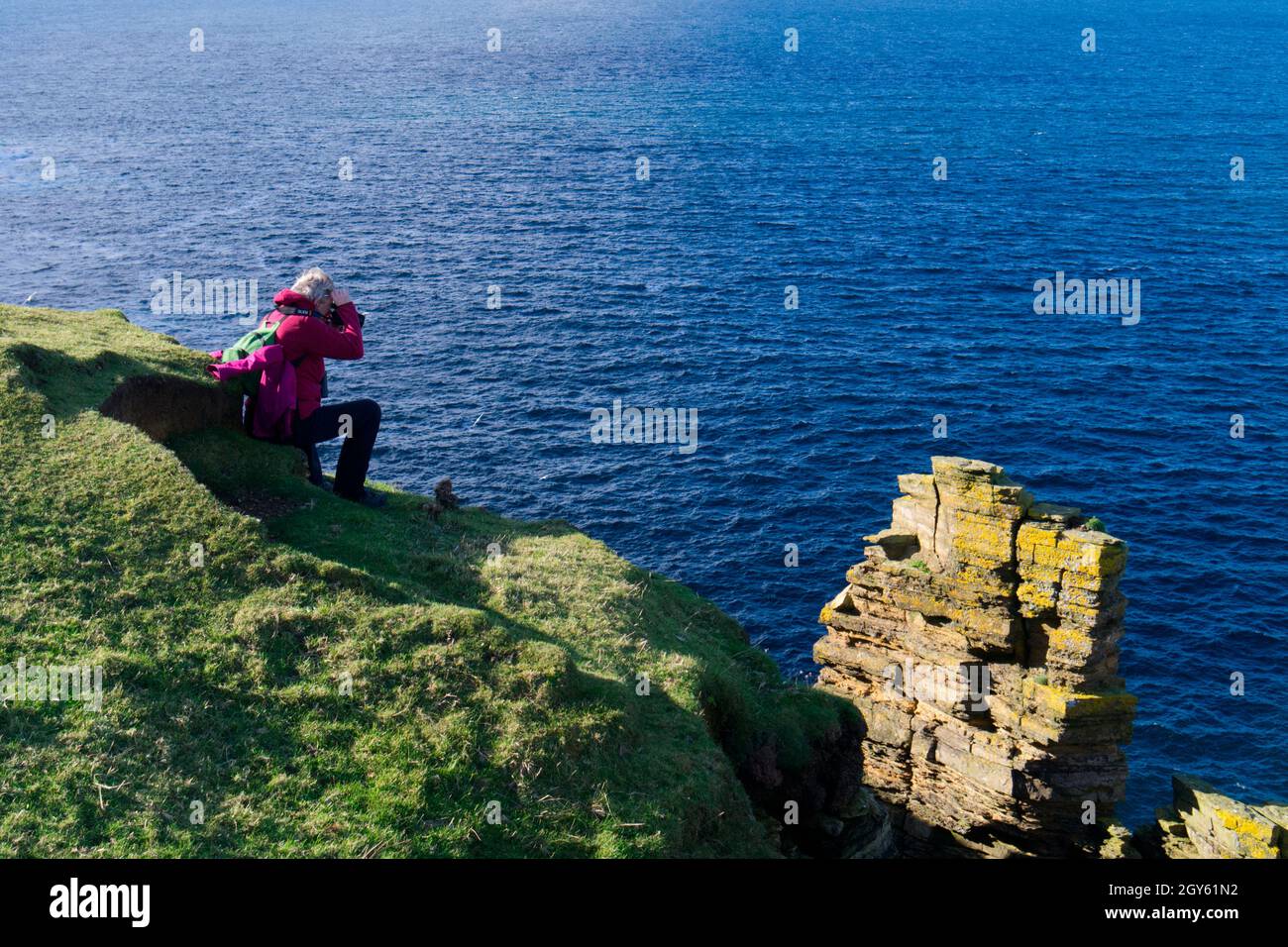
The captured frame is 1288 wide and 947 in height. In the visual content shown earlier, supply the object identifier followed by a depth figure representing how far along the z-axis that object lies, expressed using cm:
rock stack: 3572
